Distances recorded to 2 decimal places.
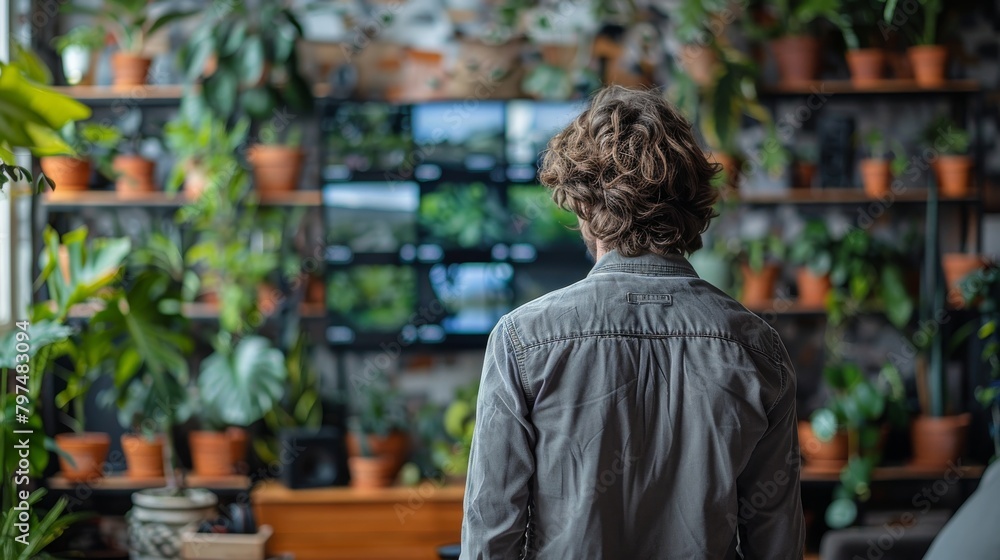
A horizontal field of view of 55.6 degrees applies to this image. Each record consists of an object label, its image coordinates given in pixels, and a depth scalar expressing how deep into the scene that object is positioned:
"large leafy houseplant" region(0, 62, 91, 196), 1.89
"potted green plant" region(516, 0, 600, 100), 3.99
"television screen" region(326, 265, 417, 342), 4.11
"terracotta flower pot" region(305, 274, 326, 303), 4.17
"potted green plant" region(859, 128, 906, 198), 4.03
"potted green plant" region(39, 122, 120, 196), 3.99
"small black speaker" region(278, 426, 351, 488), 3.90
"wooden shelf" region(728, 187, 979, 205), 4.00
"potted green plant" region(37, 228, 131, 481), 2.89
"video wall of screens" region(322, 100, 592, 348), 4.06
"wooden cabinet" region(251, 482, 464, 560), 3.86
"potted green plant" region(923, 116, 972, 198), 3.97
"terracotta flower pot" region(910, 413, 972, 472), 3.88
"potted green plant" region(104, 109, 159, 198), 4.07
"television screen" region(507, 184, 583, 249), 4.06
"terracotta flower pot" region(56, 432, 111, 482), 3.86
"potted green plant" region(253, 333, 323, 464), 4.07
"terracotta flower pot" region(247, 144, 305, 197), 4.09
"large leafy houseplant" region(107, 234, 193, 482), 3.14
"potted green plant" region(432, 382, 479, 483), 4.03
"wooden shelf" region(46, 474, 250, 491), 3.91
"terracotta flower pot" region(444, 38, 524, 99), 4.09
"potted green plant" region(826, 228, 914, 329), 3.95
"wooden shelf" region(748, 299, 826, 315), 4.04
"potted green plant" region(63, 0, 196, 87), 3.89
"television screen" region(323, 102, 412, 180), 4.08
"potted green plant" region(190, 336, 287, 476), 3.66
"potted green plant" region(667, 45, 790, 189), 3.84
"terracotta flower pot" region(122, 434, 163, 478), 3.92
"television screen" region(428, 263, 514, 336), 4.09
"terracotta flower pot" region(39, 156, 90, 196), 4.00
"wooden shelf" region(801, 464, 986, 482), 3.87
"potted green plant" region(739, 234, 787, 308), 4.03
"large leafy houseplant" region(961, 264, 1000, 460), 3.03
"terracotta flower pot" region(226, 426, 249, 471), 3.98
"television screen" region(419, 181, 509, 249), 4.07
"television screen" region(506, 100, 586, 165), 4.04
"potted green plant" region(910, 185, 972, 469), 3.89
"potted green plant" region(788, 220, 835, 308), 3.96
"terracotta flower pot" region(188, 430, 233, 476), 3.96
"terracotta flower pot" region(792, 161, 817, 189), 4.11
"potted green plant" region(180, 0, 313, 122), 3.90
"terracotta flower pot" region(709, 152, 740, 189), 3.96
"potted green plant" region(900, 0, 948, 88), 3.97
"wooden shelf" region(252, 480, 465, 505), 3.86
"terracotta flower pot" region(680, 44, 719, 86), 4.02
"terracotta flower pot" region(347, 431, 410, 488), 3.95
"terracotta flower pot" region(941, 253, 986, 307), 3.92
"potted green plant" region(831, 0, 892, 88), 3.97
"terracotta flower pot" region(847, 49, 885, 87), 4.02
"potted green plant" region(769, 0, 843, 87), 4.02
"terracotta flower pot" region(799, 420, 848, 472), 3.90
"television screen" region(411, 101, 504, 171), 4.06
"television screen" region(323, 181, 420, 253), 4.07
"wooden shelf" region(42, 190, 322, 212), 4.01
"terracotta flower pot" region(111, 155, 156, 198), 4.07
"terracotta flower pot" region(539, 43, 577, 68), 4.25
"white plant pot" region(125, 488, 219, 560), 3.46
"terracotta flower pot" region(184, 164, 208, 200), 3.98
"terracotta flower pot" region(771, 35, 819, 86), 4.02
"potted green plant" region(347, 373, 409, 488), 3.96
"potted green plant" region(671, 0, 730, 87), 3.92
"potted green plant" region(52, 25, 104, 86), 3.94
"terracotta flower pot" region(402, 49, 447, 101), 4.29
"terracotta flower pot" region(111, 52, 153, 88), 4.06
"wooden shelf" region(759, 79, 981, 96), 3.98
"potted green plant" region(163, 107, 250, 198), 3.92
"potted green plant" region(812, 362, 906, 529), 3.72
